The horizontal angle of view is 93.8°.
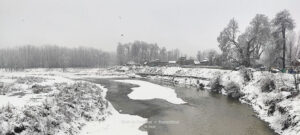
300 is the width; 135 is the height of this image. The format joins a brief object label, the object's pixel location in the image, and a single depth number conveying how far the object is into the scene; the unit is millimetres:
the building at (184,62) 67612
